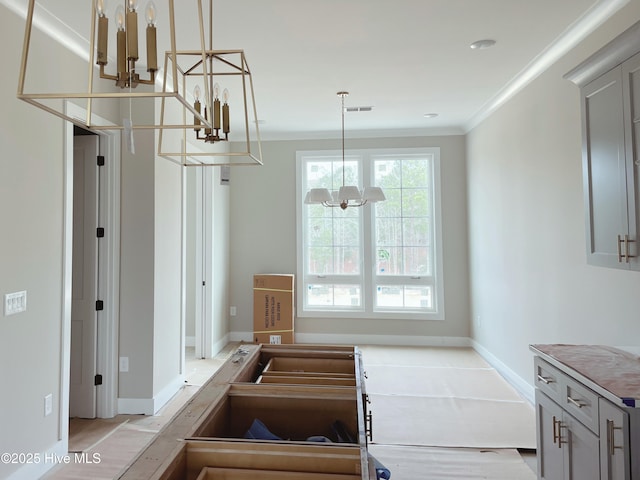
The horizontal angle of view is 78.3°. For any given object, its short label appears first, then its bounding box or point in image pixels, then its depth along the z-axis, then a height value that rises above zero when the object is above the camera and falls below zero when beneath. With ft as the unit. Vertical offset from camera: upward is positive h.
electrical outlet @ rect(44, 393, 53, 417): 8.12 -3.12
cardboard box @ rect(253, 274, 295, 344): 16.85 -2.38
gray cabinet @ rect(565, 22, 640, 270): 5.63 +1.62
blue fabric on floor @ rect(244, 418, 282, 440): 4.67 -2.15
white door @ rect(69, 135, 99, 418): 10.51 -0.57
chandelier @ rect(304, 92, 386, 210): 12.70 +1.91
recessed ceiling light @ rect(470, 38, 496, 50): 9.43 +5.07
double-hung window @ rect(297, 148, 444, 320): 17.69 +0.60
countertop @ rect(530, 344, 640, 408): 4.94 -1.75
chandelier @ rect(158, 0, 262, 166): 5.37 +4.22
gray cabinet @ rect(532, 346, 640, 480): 4.76 -2.48
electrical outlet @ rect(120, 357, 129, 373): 10.75 -2.99
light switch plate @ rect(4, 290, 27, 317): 7.15 -0.88
